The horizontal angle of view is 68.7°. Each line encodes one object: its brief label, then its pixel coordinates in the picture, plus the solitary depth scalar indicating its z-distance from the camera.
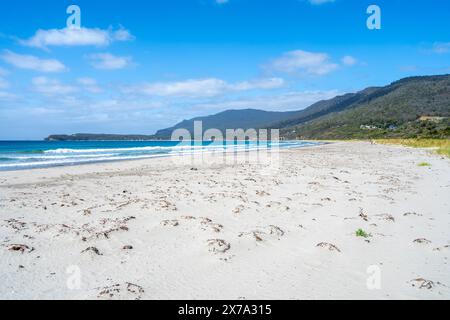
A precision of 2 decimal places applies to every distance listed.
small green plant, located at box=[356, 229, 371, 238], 6.16
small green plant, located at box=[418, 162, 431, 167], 19.62
